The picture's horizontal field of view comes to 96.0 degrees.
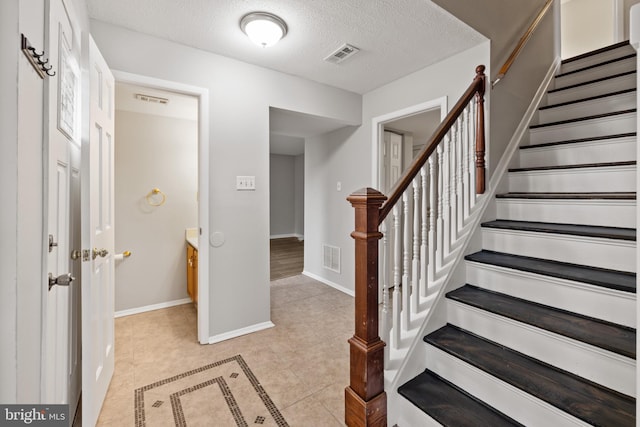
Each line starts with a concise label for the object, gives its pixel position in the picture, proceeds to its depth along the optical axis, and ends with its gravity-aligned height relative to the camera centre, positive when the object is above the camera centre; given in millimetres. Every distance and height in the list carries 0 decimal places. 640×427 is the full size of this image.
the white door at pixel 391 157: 3707 +737
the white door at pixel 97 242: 1354 -166
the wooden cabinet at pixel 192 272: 2891 -632
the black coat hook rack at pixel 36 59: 785 +457
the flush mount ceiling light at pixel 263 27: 1874 +1239
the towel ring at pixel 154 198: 3123 +154
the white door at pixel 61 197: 1031 +62
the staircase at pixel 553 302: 1184 -466
